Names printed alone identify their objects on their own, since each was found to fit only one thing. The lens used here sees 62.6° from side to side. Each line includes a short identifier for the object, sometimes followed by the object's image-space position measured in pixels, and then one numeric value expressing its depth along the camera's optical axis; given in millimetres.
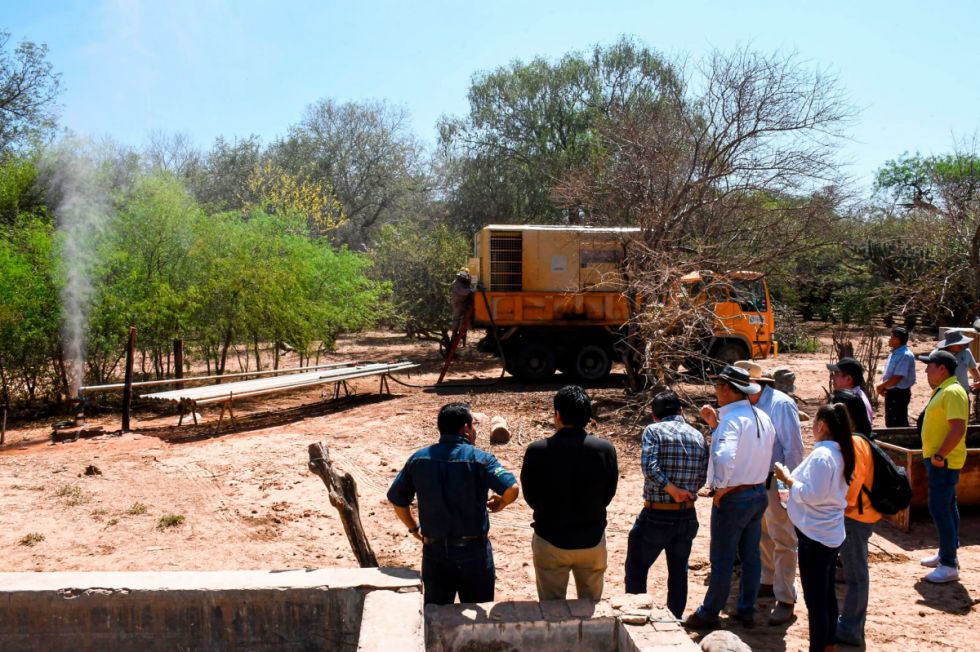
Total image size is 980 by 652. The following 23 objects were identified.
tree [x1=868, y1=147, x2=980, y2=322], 12586
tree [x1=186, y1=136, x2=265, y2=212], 35750
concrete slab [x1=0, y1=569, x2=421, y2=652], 4117
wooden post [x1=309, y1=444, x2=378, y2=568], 4891
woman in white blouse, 4086
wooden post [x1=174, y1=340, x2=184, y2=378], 13312
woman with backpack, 4309
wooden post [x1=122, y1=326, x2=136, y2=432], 11337
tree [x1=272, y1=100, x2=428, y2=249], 36688
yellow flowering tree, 27877
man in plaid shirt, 4371
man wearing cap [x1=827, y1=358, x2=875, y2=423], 5309
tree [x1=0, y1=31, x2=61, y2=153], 21750
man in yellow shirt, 5395
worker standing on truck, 14242
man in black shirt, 3994
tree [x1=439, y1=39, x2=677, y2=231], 24453
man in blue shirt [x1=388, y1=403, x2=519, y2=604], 4020
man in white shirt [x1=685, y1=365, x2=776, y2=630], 4426
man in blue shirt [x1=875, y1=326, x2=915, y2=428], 8430
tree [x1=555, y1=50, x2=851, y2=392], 11477
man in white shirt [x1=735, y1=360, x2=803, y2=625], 4988
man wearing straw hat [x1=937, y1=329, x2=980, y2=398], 7406
